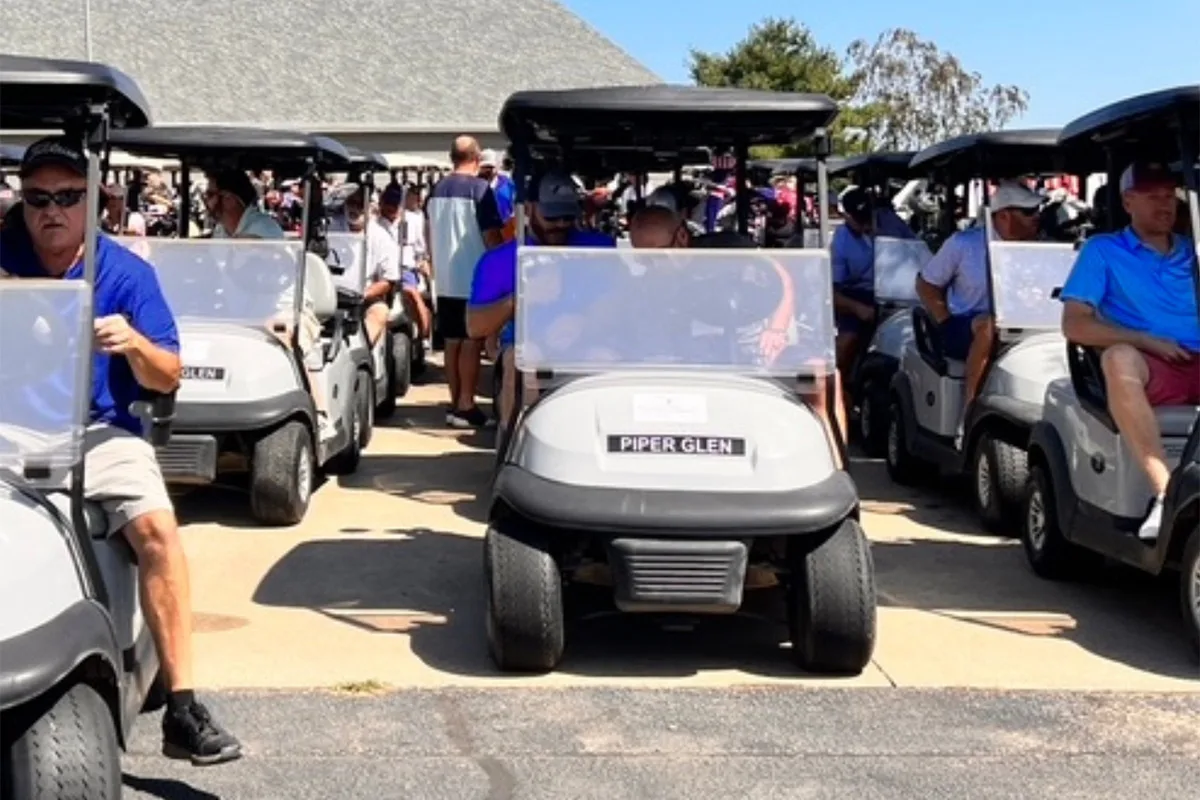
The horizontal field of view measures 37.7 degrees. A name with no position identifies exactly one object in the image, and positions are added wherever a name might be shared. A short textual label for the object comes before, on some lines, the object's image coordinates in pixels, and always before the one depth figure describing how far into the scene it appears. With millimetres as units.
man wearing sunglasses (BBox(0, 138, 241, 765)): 3697
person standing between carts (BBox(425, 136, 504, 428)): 9438
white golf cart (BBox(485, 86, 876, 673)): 4492
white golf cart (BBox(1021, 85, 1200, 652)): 4871
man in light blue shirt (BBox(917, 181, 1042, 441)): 7395
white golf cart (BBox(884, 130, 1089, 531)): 6699
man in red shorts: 5324
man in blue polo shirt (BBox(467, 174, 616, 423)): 6242
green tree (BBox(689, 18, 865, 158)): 44375
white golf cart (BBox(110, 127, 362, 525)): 6582
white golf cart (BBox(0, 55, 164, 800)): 2945
